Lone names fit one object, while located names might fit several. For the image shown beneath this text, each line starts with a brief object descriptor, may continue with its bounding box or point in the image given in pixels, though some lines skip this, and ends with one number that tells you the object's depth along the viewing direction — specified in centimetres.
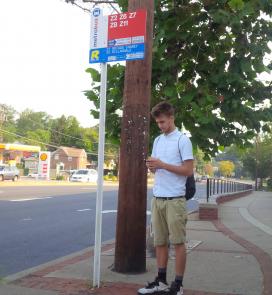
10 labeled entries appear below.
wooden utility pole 664
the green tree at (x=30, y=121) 14312
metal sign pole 604
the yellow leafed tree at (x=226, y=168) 10869
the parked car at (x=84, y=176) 5675
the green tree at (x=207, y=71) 787
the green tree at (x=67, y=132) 12544
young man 543
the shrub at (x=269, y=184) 6011
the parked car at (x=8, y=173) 4800
